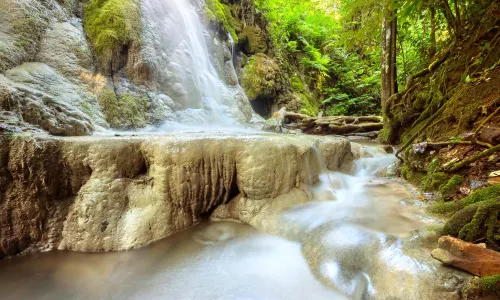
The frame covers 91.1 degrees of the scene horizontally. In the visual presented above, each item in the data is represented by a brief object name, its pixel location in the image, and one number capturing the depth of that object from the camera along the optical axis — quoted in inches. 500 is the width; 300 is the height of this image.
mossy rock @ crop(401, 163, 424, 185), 152.0
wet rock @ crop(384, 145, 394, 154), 235.1
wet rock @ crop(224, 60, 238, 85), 379.2
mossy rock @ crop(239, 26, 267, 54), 468.9
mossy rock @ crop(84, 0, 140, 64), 231.6
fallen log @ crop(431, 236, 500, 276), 66.6
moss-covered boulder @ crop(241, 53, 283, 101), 421.4
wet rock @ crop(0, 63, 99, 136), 122.6
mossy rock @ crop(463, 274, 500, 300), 62.1
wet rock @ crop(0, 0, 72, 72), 169.8
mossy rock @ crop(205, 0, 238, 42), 384.6
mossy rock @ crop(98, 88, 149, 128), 212.5
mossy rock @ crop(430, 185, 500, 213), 83.3
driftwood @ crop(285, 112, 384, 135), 348.2
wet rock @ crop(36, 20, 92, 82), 198.1
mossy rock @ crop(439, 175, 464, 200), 113.0
